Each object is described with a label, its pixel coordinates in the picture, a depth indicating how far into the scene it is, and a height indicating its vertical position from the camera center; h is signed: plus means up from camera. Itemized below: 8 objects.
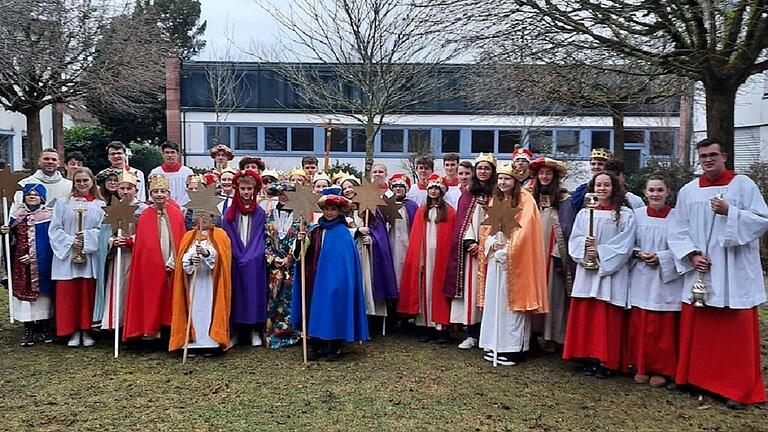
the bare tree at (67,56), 13.89 +2.52
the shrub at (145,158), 27.66 +0.37
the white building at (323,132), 25.38 +1.54
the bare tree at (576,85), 7.86 +1.19
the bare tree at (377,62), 15.10 +2.60
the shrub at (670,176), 14.65 +0.03
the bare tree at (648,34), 6.55 +1.43
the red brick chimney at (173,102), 27.11 +2.59
